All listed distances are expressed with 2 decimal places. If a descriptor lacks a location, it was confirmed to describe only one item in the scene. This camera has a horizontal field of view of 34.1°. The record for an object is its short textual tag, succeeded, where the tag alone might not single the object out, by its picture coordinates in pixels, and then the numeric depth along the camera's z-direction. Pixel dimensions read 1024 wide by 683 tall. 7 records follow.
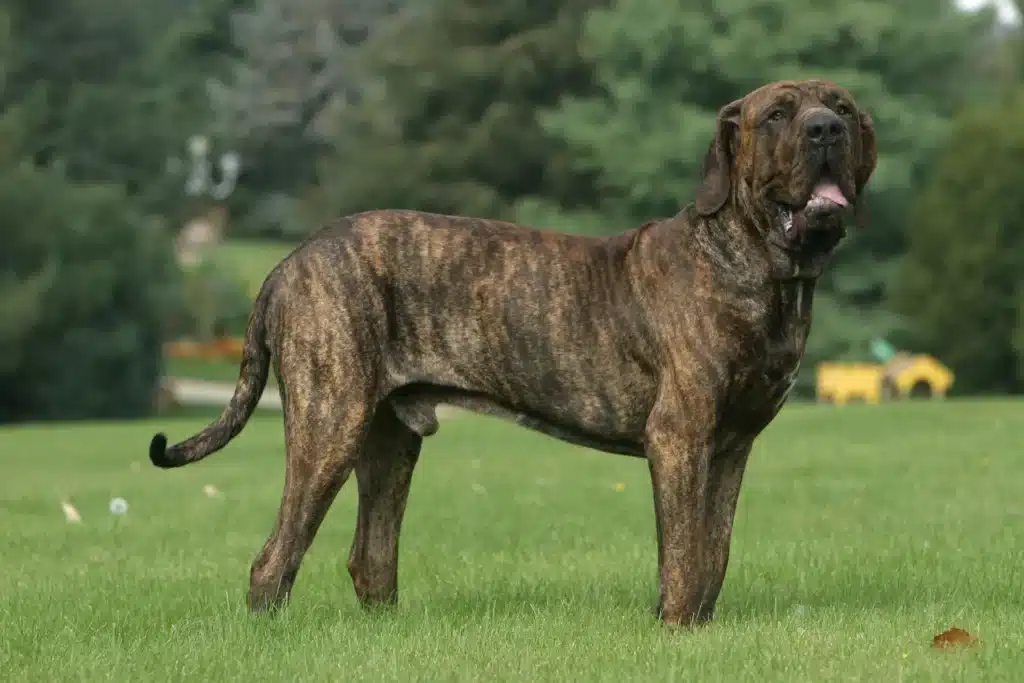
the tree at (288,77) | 73.38
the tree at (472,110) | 45.94
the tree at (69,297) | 38.72
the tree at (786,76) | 38.69
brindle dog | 6.31
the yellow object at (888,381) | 34.03
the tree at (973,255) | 34.66
